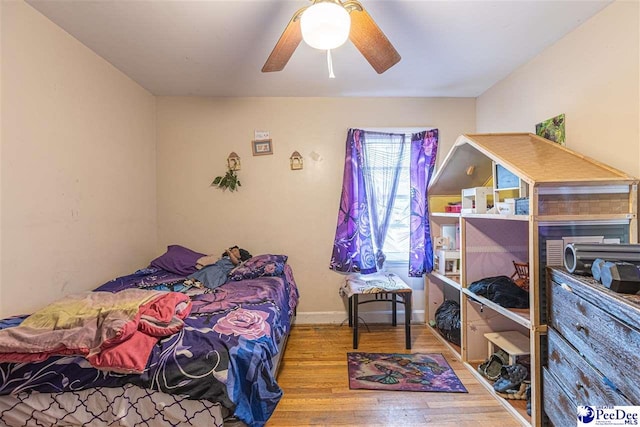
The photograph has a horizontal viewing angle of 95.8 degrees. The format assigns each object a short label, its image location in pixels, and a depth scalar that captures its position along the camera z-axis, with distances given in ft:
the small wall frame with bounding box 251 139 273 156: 10.18
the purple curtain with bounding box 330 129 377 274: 9.99
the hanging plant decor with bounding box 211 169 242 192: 10.07
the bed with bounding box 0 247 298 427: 4.09
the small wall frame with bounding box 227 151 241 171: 10.17
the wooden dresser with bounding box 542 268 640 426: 3.40
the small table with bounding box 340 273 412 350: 8.33
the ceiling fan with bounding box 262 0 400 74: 4.02
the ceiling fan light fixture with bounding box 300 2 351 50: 3.99
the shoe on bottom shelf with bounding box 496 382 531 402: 6.08
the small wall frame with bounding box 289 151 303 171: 10.21
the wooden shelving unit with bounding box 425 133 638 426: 5.10
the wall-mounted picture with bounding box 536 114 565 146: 6.81
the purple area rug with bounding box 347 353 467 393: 6.66
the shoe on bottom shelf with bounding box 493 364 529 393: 6.20
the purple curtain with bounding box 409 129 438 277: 9.81
